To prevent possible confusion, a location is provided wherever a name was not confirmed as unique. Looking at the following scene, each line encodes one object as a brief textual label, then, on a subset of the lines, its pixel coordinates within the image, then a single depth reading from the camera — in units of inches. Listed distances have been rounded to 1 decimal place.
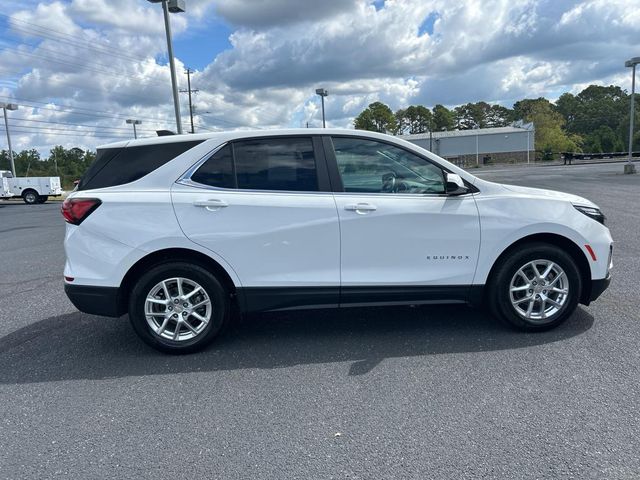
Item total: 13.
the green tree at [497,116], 4675.2
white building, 3004.4
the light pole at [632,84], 1061.8
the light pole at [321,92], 1251.5
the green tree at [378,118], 3482.3
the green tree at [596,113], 3484.3
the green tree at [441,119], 4355.3
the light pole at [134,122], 1958.7
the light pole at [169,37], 548.5
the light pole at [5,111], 1424.7
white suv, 155.2
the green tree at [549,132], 3198.8
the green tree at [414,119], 4357.8
